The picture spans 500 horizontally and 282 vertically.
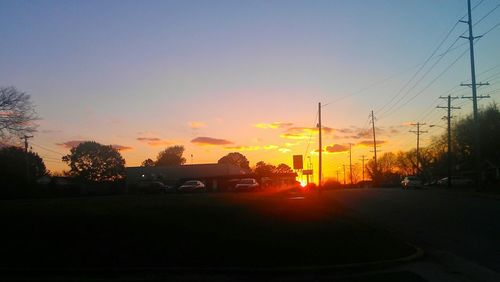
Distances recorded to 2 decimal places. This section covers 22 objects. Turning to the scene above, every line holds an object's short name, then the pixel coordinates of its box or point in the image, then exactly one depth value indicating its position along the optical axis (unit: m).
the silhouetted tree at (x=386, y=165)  174.26
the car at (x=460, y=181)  72.52
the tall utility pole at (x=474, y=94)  51.12
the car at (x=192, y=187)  61.57
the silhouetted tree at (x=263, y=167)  179.77
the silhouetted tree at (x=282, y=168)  184.26
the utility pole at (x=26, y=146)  71.59
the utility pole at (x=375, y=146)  104.75
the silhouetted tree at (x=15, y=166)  57.63
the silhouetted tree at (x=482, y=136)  74.19
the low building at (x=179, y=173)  99.25
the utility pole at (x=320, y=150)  60.68
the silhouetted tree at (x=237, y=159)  174.54
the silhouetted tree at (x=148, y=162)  175.23
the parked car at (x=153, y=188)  64.19
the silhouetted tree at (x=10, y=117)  40.47
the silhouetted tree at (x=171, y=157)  168.00
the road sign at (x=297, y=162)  50.50
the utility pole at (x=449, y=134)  69.24
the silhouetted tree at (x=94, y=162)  146.75
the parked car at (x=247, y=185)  59.18
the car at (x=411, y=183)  67.75
